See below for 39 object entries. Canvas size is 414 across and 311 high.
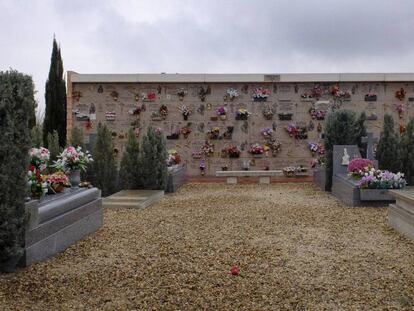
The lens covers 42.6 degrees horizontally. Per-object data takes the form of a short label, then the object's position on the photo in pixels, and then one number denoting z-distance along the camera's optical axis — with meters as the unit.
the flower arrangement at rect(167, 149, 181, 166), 14.22
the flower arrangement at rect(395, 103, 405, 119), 15.32
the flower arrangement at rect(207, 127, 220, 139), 15.34
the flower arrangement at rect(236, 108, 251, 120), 15.39
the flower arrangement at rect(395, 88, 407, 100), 15.30
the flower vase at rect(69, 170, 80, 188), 7.34
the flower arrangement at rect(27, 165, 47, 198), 5.25
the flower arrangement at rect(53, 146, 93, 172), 7.86
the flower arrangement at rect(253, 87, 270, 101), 15.45
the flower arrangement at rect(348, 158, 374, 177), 9.69
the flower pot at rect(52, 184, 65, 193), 6.32
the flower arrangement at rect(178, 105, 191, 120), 15.41
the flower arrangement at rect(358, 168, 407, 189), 8.98
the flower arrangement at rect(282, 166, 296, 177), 15.23
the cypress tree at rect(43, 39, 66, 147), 15.56
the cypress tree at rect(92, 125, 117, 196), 11.15
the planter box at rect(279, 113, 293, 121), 15.45
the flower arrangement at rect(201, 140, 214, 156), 15.36
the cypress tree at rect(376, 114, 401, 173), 11.24
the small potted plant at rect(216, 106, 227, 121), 15.34
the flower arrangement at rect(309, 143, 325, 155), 15.27
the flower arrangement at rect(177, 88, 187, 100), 15.45
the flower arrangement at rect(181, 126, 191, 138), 15.42
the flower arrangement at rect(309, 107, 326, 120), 15.38
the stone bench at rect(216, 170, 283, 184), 14.26
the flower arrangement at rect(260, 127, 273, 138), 15.32
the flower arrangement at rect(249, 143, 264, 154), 15.27
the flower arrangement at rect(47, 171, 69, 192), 6.31
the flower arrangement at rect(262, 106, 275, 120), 15.40
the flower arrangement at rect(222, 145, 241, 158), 15.35
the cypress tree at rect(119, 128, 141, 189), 11.12
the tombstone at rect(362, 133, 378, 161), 11.38
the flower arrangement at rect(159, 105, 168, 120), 15.45
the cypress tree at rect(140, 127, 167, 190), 11.15
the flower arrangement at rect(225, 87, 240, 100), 15.42
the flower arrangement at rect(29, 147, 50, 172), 6.69
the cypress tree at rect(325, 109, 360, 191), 11.51
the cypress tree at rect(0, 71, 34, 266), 4.27
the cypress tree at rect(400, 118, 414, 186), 11.12
